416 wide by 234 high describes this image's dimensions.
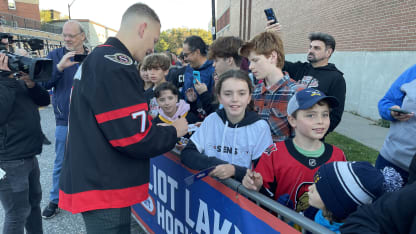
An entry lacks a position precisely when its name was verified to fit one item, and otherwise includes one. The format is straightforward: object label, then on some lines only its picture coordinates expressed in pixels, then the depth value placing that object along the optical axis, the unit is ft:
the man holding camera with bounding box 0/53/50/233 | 7.14
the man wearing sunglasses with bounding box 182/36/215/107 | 12.19
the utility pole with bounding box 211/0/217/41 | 46.29
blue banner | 4.94
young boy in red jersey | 5.54
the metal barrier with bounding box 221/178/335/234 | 3.84
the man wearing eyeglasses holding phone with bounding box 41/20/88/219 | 11.02
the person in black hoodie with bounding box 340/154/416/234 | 2.88
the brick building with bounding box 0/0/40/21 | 116.26
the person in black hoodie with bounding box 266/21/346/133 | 10.98
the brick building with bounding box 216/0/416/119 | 22.62
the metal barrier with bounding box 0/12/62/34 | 107.34
